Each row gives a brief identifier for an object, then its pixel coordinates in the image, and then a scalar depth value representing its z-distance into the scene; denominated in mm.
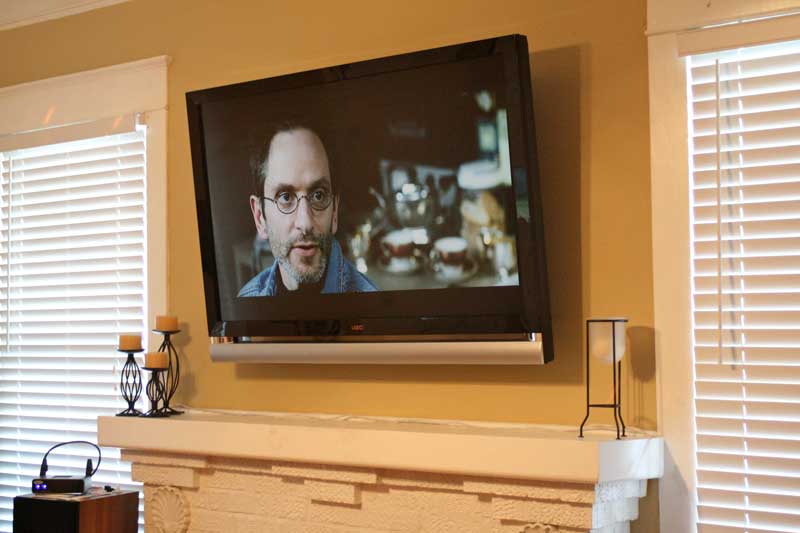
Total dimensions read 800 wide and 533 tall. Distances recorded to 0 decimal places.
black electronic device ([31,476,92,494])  3465
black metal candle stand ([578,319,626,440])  2596
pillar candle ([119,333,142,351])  3506
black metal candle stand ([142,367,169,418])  3471
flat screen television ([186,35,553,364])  2814
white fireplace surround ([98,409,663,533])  2539
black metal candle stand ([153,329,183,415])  3648
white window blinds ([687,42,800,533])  2533
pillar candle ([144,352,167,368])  3482
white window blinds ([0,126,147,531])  3871
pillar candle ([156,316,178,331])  3504
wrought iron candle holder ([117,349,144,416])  3527
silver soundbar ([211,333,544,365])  2830
